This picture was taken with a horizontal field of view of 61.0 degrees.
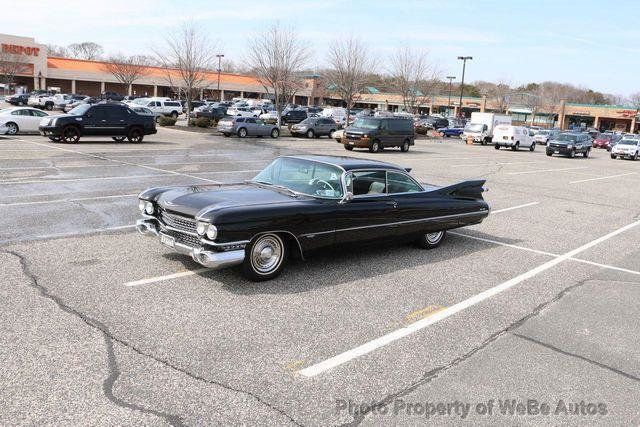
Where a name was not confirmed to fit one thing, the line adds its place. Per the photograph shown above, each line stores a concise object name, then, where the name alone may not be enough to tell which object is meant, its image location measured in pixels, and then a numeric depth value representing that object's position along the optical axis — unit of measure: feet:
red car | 177.67
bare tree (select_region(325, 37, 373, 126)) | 157.33
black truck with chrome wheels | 75.10
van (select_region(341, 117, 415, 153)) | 94.02
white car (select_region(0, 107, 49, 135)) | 82.33
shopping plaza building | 239.09
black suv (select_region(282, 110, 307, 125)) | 156.76
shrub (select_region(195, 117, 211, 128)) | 126.11
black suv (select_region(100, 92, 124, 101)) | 218.96
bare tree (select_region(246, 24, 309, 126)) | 130.82
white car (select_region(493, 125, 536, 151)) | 127.85
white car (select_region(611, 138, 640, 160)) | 129.59
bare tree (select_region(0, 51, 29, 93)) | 220.02
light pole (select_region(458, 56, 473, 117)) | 207.01
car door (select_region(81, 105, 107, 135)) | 77.25
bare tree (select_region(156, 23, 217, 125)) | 132.26
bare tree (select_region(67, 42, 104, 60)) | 438.40
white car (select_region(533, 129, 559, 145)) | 175.63
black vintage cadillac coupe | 18.85
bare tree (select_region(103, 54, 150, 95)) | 242.58
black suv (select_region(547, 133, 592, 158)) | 118.42
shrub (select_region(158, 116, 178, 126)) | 128.98
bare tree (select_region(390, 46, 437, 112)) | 192.13
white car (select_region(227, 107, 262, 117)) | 167.85
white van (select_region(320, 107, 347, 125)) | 169.84
